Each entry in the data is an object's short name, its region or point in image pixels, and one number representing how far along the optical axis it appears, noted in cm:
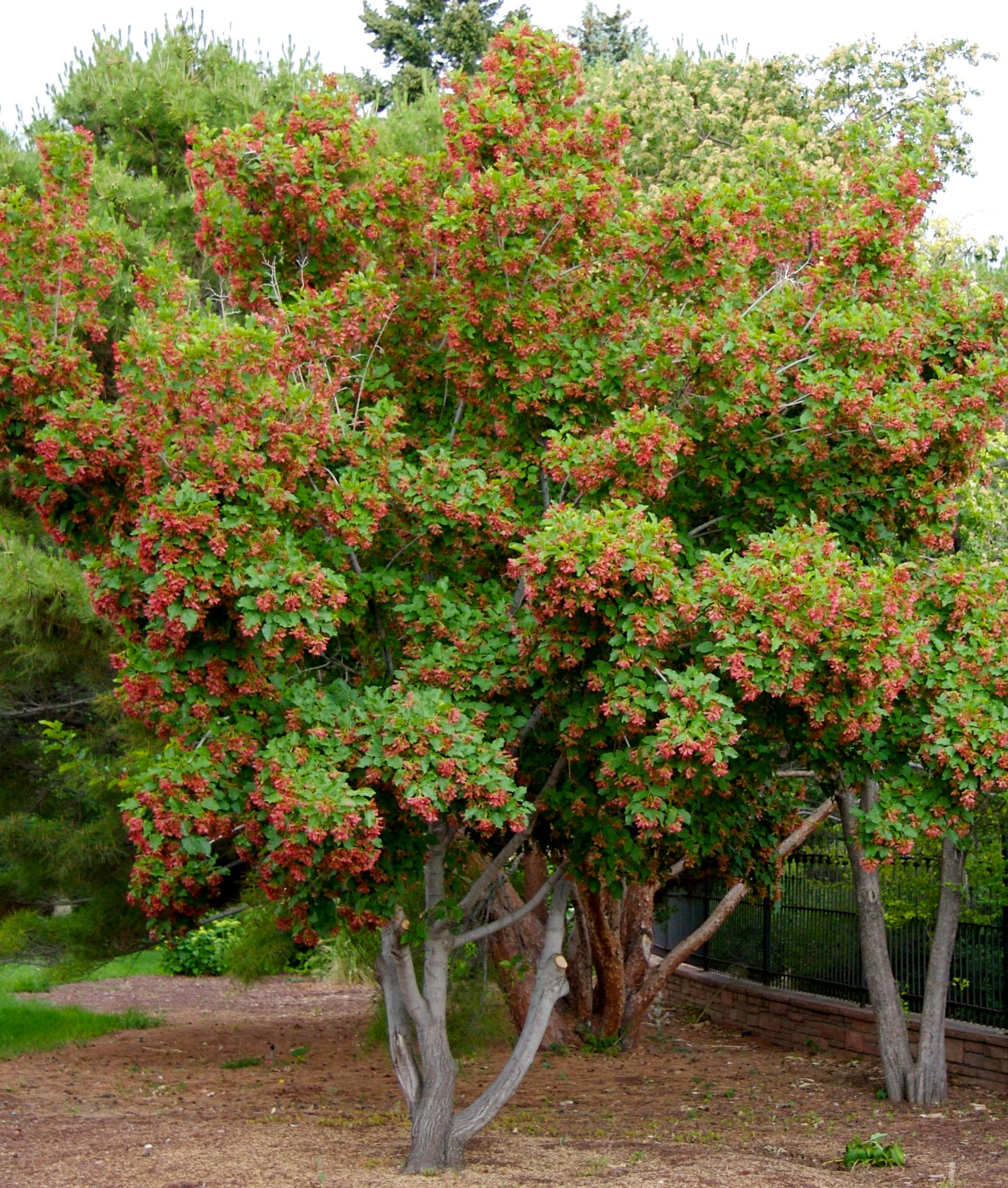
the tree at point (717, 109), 1377
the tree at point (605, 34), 3244
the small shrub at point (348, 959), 984
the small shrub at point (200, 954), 1923
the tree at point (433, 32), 2850
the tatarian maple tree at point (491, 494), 594
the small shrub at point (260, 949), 1167
